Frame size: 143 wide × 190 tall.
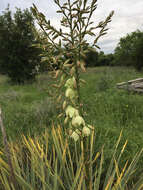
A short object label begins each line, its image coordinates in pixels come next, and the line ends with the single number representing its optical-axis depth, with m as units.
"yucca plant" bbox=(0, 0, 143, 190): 0.74
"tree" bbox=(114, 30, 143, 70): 19.38
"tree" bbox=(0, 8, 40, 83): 8.66
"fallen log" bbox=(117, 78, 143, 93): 4.54
